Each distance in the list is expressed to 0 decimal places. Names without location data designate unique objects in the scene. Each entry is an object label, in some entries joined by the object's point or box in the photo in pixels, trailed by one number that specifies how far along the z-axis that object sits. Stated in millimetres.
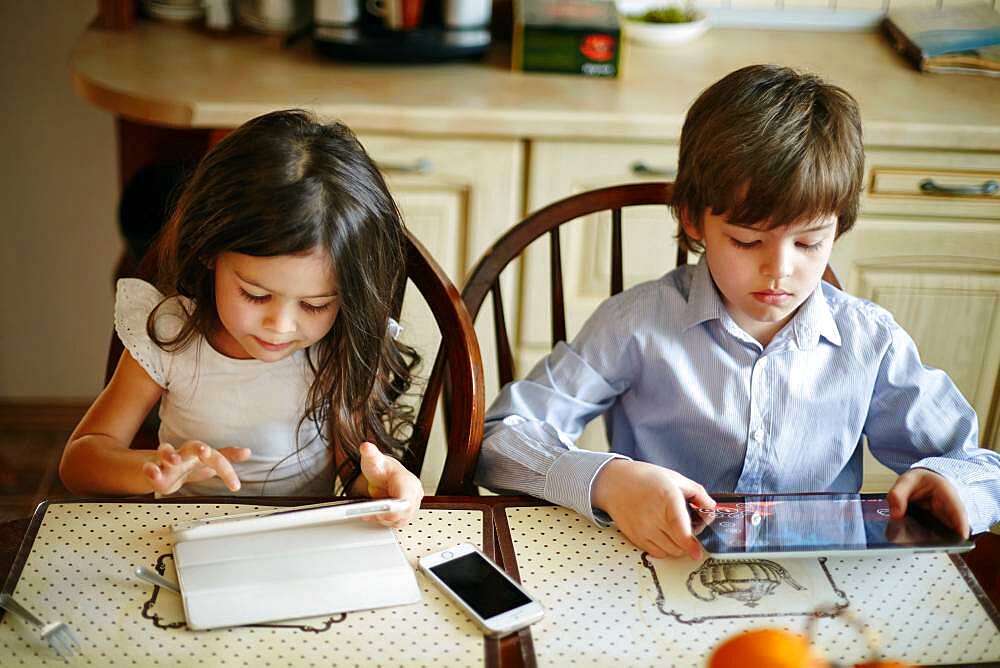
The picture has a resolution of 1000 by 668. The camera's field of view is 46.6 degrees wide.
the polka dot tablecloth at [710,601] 1007
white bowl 2453
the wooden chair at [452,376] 1314
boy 1246
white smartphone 1019
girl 1198
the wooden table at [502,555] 990
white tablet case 1016
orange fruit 706
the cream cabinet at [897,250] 2150
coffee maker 2256
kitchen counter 2076
